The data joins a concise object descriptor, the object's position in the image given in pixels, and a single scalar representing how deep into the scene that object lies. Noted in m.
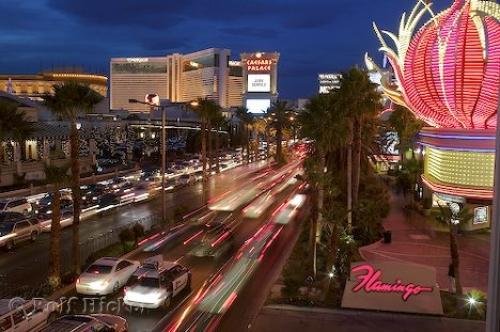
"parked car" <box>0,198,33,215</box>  35.66
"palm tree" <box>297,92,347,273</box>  25.60
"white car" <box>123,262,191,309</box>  17.67
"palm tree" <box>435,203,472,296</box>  18.64
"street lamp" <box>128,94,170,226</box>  32.75
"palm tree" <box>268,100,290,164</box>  82.10
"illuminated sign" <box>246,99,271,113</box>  154.07
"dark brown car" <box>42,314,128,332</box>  13.16
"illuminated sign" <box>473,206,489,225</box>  31.97
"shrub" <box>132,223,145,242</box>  27.44
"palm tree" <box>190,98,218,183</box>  53.34
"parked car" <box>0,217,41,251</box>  26.84
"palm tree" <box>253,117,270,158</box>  109.00
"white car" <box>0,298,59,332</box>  14.52
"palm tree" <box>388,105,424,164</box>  55.72
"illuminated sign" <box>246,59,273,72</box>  157.38
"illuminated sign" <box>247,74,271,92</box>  157.00
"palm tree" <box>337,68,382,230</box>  32.03
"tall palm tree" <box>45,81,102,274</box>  21.20
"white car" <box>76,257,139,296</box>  19.16
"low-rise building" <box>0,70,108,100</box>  195.75
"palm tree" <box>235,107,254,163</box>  99.69
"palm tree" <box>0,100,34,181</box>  25.09
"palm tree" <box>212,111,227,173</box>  63.60
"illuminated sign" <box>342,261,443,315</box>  18.23
